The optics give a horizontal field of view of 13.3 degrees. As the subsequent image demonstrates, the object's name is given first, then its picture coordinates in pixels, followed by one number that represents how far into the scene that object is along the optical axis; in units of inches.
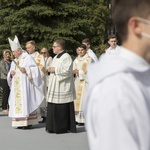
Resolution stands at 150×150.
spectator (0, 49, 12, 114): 677.2
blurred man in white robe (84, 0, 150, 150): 76.1
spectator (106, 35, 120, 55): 505.9
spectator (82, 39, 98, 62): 512.7
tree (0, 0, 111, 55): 1279.9
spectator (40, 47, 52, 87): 608.7
